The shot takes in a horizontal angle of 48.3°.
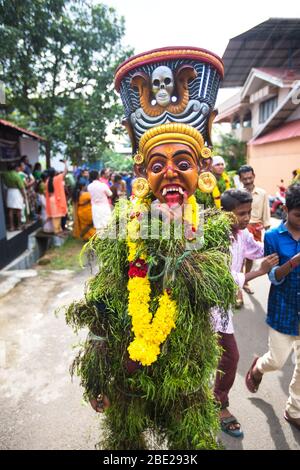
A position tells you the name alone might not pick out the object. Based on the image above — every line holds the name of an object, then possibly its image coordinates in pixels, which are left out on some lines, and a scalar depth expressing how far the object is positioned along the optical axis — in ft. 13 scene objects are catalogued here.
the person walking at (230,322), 6.94
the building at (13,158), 19.54
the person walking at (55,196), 24.42
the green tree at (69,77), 23.89
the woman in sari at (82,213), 25.23
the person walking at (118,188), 28.21
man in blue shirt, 6.78
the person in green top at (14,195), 22.49
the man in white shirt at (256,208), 13.12
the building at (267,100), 31.50
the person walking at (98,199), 21.68
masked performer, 5.13
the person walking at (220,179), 12.08
